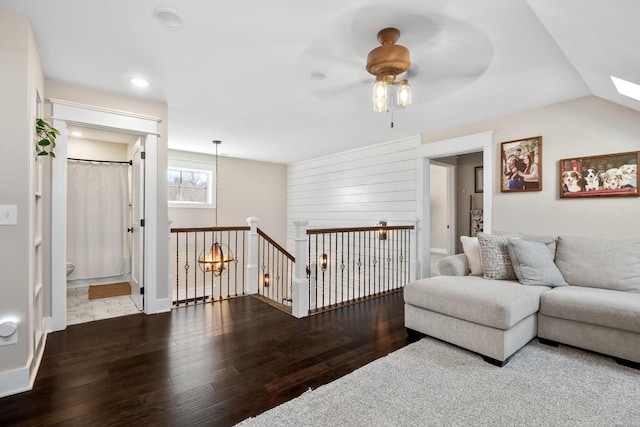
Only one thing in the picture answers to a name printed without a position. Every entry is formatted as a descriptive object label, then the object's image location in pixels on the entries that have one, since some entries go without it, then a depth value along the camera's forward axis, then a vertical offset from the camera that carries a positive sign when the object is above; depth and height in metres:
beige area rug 1.68 -1.13
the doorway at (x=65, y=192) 2.99 +0.24
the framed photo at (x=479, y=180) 5.76 +0.63
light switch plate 1.96 +0.00
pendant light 3.80 -0.58
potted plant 2.37 +0.69
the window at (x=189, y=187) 6.29 +0.58
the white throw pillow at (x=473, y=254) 3.17 -0.43
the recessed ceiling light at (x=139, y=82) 2.97 +1.30
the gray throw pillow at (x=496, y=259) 2.93 -0.44
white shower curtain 4.86 -0.08
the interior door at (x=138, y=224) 3.53 -0.12
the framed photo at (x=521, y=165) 3.58 +0.58
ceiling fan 2.04 +1.28
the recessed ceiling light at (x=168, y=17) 1.96 +1.30
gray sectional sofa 2.27 -0.68
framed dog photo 2.98 +0.39
